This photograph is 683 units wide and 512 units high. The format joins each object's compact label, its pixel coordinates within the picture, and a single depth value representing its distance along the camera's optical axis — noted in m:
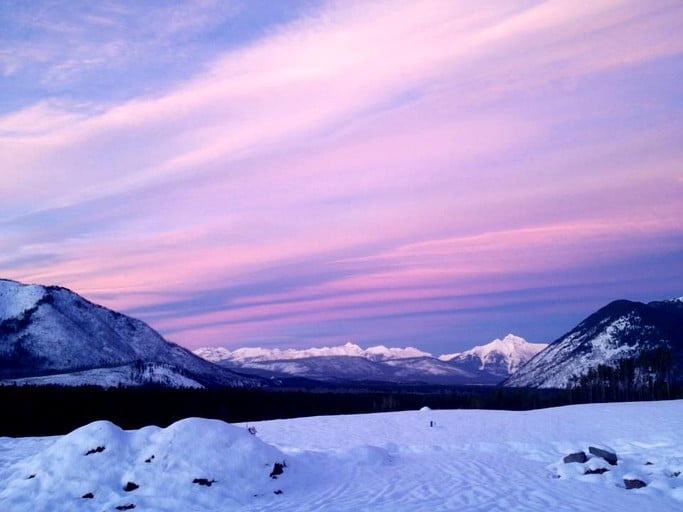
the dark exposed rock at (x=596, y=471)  25.55
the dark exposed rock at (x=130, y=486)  21.70
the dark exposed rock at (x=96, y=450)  23.27
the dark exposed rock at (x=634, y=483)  23.39
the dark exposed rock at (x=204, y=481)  22.25
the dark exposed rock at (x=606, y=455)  26.61
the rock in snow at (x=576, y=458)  27.32
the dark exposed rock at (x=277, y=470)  24.25
